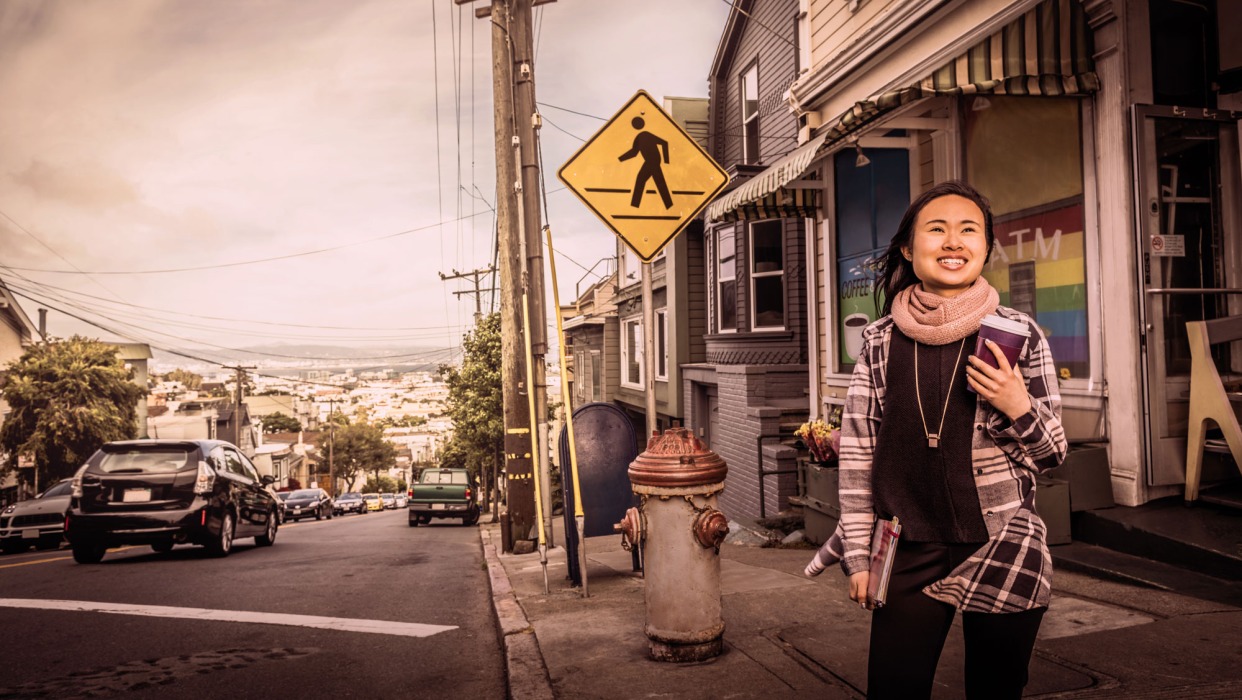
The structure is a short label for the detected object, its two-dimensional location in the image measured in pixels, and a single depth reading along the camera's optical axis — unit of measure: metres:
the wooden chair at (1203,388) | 5.40
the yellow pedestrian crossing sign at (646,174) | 5.29
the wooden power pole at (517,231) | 10.17
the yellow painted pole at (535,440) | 7.73
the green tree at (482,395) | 32.88
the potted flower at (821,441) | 8.24
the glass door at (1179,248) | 5.71
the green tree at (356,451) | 94.62
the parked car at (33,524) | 15.38
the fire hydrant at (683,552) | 4.54
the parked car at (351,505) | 51.03
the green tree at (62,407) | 32.94
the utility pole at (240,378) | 57.01
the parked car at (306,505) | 39.06
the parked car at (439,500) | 29.42
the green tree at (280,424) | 115.19
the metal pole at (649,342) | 5.21
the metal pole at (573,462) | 6.64
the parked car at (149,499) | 10.86
